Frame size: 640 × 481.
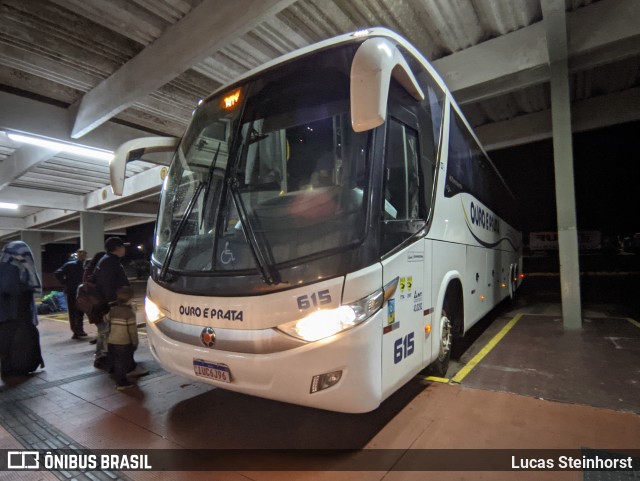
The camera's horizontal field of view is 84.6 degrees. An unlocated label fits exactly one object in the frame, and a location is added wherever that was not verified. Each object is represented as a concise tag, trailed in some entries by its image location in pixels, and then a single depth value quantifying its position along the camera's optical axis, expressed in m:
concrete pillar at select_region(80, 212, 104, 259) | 15.55
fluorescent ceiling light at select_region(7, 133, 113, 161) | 7.49
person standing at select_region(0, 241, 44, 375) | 4.63
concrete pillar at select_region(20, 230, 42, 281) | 22.20
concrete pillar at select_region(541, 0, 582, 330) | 6.76
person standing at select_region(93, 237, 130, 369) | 4.79
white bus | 2.46
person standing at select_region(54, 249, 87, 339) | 7.03
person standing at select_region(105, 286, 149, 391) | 4.40
